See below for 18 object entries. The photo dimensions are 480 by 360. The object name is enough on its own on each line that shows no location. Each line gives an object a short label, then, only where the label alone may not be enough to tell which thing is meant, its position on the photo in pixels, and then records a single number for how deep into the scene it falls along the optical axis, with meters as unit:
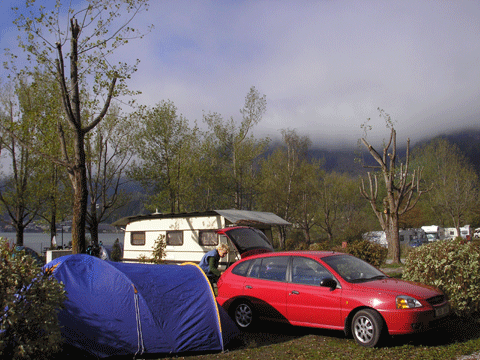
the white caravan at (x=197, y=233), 15.43
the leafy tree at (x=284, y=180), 41.28
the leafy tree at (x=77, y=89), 11.76
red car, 6.60
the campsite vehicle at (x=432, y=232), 46.16
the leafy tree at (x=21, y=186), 29.67
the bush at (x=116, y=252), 24.16
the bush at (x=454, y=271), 8.15
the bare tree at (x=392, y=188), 19.95
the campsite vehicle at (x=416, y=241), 41.25
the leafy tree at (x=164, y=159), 31.45
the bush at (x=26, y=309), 4.82
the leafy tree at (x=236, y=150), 37.25
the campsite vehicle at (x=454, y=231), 49.06
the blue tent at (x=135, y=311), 6.40
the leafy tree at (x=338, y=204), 49.41
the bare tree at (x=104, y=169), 29.58
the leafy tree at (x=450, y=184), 54.34
